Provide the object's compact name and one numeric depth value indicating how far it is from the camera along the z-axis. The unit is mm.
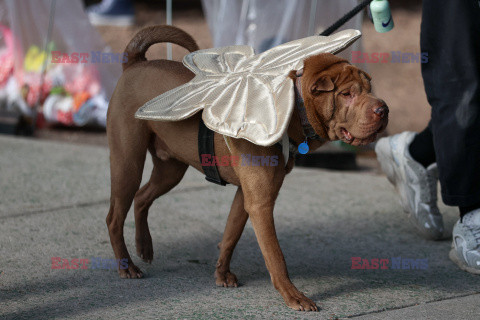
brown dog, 5090
